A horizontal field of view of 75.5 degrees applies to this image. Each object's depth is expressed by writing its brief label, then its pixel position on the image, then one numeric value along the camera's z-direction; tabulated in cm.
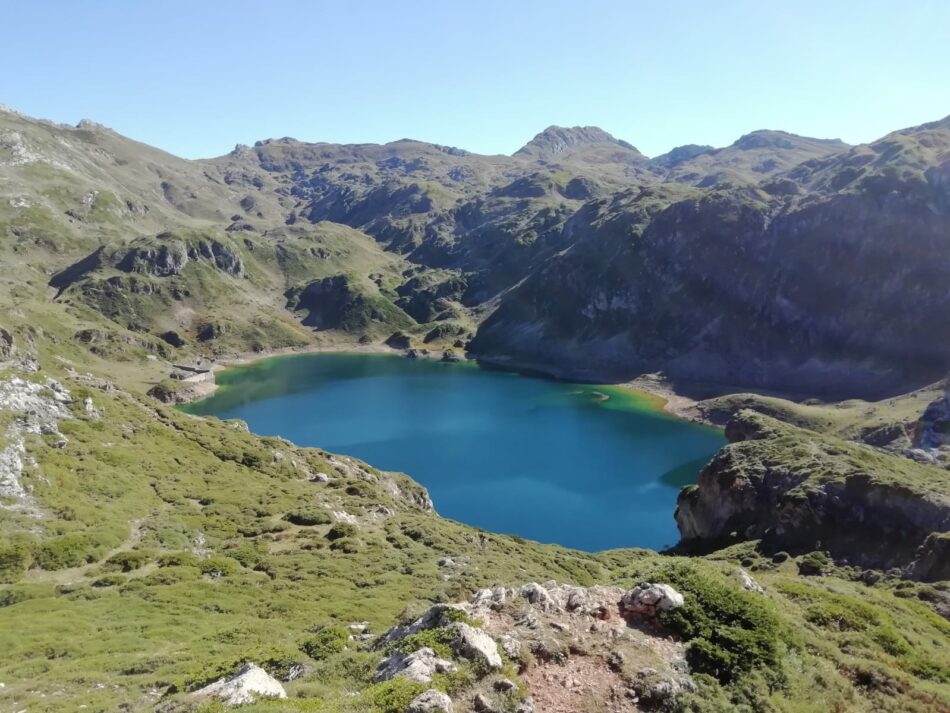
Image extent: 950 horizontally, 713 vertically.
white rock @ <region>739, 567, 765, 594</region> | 2391
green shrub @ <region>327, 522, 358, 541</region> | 4309
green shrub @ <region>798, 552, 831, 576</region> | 5194
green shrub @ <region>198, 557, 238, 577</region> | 3466
